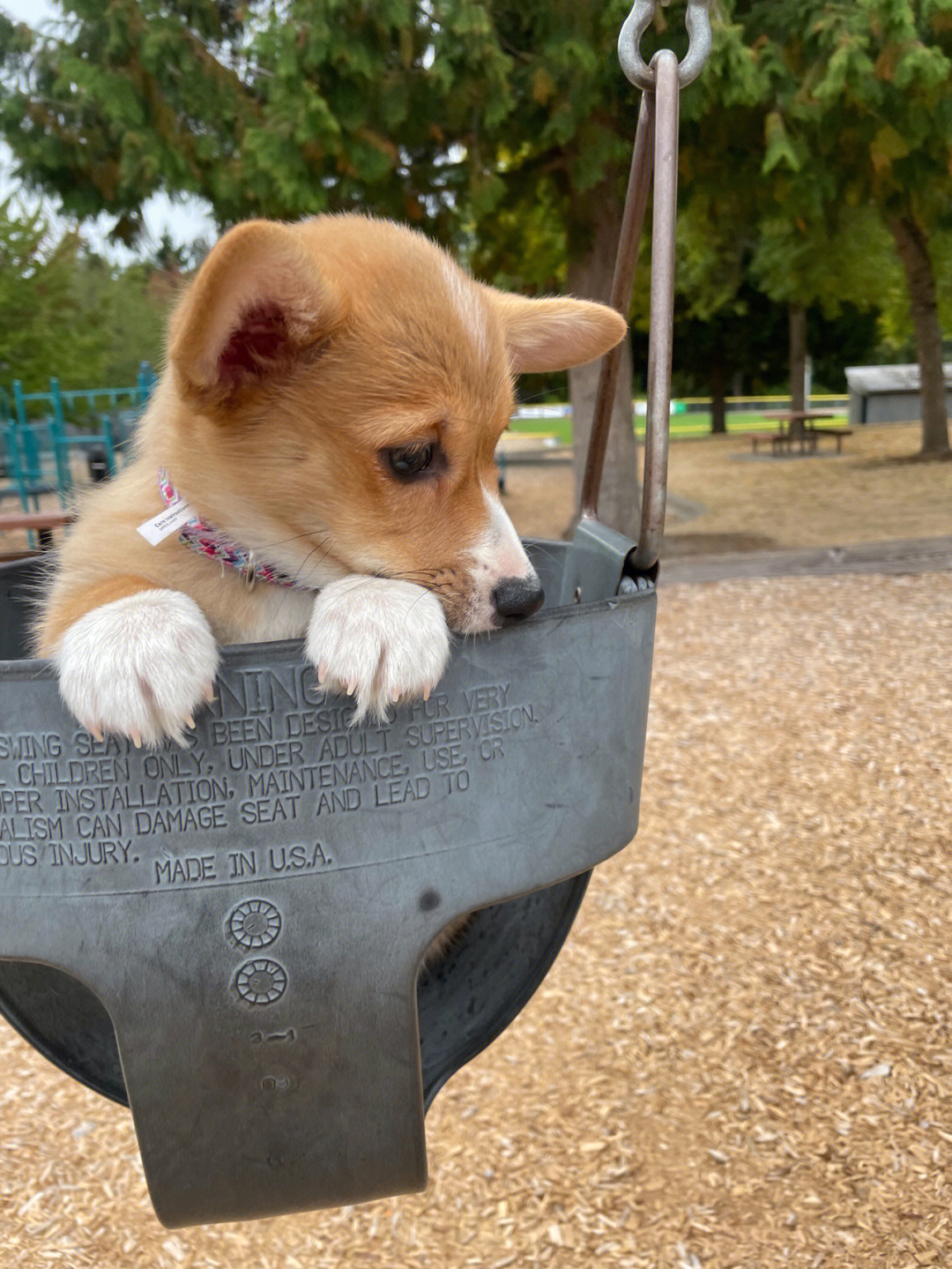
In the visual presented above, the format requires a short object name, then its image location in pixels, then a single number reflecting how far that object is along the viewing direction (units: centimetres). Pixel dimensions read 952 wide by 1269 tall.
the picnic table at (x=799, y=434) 1859
